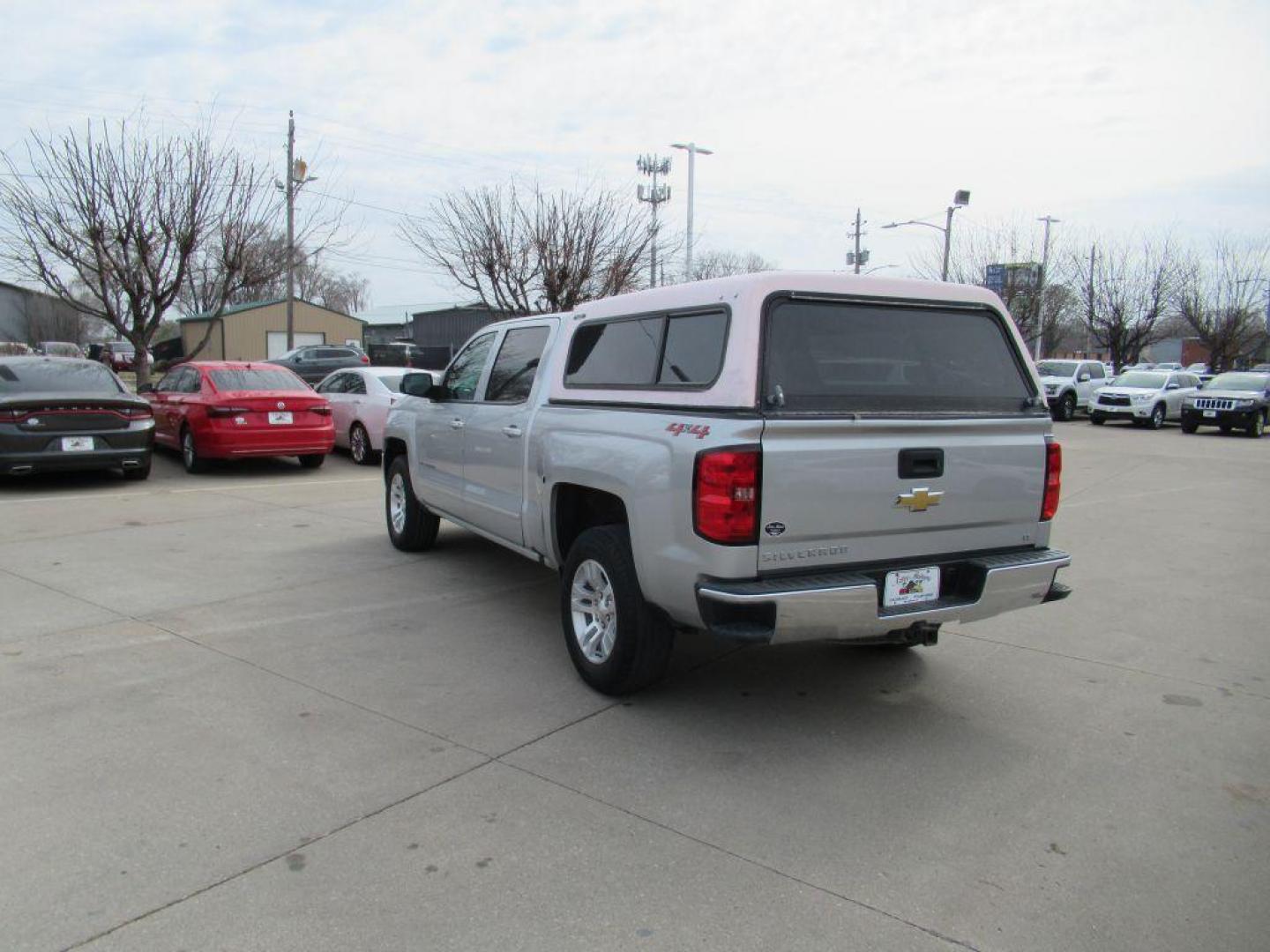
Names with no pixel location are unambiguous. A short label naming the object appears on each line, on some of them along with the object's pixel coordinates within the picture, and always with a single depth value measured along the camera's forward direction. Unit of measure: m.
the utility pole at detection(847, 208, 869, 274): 52.84
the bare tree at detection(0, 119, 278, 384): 17.41
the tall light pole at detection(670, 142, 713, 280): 30.70
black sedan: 9.98
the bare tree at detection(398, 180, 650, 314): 21.86
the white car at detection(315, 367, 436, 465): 13.30
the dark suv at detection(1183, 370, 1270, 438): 22.88
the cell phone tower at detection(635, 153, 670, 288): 45.22
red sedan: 11.63
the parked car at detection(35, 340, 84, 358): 31.78
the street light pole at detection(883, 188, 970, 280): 36.09
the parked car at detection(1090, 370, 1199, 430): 24.89
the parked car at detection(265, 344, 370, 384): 29.97
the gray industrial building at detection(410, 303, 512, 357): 48.81
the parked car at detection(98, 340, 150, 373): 33.34
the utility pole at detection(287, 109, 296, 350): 26.11
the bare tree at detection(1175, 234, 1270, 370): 41.78
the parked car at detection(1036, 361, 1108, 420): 27.38
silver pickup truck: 3.79
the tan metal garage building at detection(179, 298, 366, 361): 42.88
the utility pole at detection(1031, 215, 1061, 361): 39.33
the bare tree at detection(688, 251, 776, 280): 52.58
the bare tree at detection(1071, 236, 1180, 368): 39.97
